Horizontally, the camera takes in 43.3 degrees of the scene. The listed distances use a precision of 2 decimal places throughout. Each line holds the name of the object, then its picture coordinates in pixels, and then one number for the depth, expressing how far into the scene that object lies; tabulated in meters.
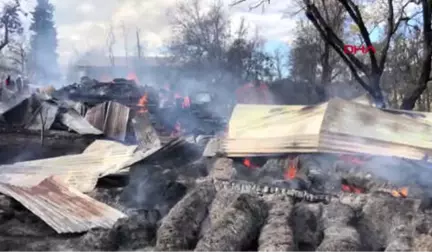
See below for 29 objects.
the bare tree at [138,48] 68.81
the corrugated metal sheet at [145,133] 10.51
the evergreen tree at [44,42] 58.66
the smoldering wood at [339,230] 4.59
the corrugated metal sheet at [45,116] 14.68
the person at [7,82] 23.44
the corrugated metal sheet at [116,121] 14.24
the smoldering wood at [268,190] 6.32
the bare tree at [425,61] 14.38
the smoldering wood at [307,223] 5.29
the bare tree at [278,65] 44.05
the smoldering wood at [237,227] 4.68
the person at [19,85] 23.12
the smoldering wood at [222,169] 7.06
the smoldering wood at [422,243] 4.51
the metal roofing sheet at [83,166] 8.00
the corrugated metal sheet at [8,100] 15.88
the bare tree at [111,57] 70.21
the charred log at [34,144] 12.39
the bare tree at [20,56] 55.38
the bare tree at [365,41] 14.70
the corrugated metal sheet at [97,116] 14.91
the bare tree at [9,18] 28.02
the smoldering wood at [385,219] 5.29
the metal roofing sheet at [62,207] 6.21
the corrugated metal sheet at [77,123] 14.22
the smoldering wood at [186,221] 5.04
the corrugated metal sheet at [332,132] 6.90
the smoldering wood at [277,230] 4.64
